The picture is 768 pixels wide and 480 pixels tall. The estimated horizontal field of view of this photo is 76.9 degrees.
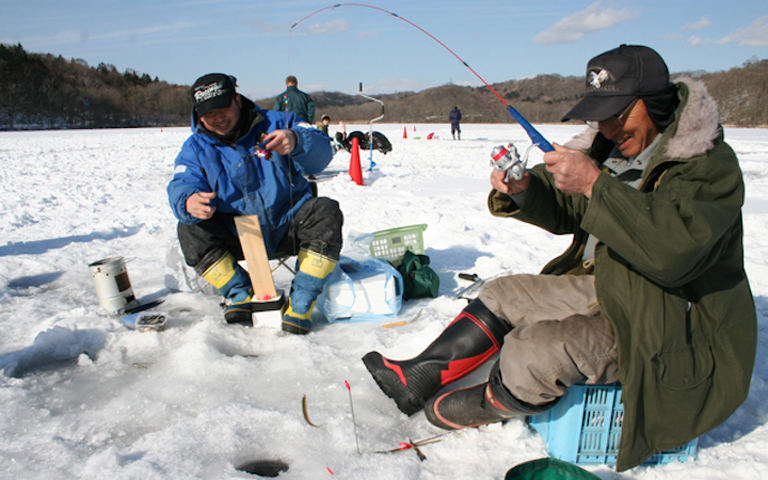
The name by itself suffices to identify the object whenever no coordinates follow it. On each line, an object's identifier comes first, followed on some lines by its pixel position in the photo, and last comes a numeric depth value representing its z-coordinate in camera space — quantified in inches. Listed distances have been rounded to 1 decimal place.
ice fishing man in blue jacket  115.1
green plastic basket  148.6
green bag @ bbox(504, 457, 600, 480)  61.6
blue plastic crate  69.9
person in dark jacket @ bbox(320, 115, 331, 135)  591.5
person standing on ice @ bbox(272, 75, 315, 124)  366.0
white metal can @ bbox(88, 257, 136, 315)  125.3
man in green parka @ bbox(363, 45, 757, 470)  58.9
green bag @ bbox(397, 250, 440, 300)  134.6
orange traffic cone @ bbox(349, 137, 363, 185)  333.7
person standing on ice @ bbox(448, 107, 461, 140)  854.7
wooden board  115.6
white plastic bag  122.9
